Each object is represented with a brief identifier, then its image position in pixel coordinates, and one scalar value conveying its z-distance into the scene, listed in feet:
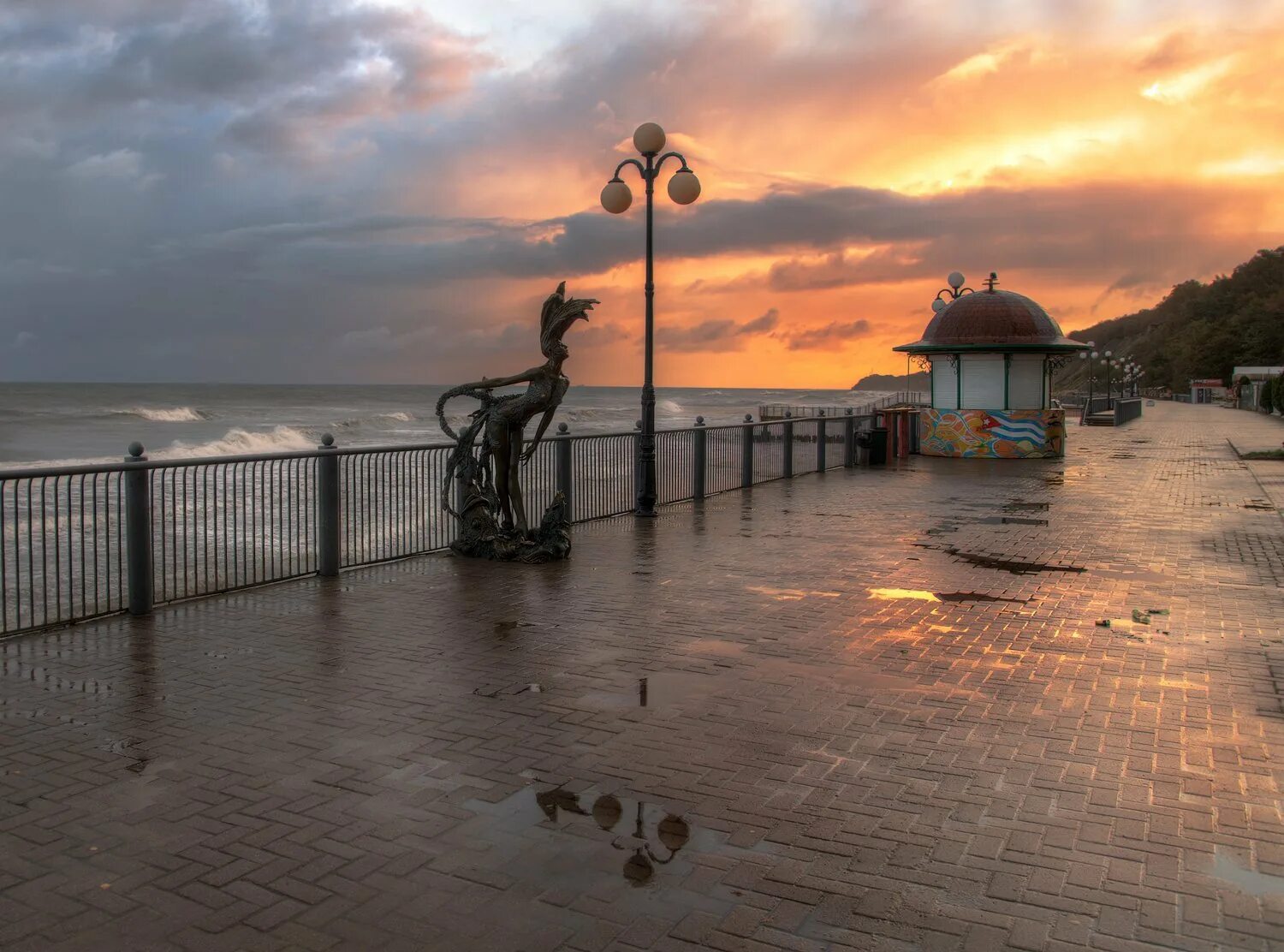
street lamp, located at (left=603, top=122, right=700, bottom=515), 46.57
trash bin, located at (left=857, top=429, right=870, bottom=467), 84.12
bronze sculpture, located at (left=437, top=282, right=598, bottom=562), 35.19
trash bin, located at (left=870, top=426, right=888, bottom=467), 84.33
